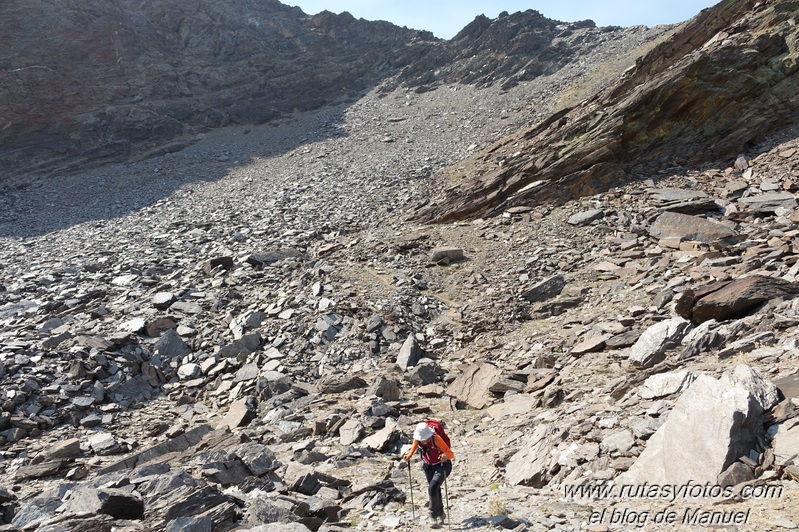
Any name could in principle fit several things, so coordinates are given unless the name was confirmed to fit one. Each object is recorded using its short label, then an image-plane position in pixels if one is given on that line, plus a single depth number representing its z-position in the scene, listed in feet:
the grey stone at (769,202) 48.83
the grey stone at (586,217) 57.62
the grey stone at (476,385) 36.73
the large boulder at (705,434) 18.81
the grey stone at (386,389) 37.70
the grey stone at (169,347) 46.85
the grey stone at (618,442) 22.29
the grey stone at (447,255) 57.82
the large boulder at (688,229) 48.14
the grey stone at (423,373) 40.52
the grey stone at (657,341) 30.94
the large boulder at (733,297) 31.42
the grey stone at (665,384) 24.72
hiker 21.88
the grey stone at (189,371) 45.11
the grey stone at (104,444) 35.06
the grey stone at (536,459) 23.49
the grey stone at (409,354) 42.86
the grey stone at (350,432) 32.07
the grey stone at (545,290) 48.19
